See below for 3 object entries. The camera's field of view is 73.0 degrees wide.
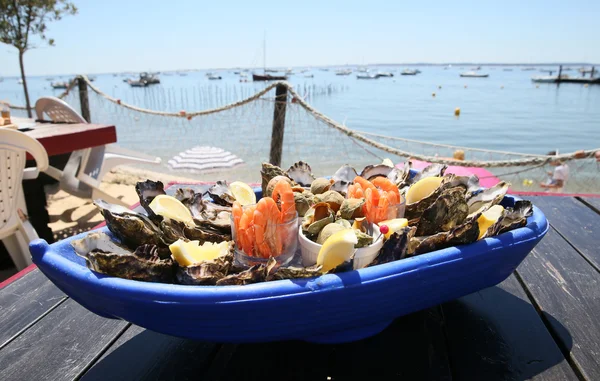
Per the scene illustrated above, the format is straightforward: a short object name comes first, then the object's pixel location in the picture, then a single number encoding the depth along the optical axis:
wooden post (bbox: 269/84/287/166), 4.51
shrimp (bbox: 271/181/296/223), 0.85
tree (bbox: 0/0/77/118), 7.97
